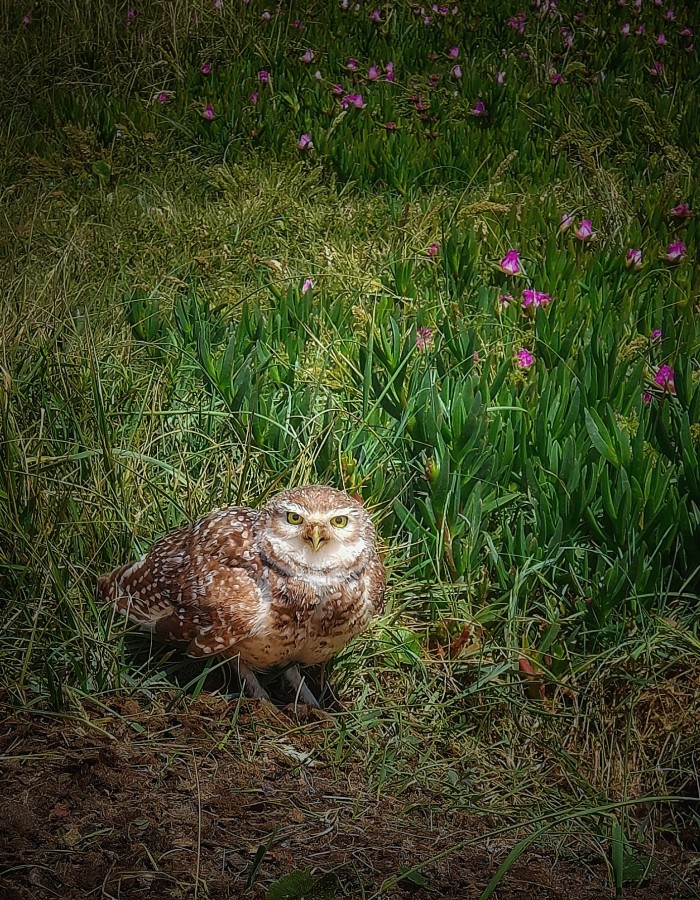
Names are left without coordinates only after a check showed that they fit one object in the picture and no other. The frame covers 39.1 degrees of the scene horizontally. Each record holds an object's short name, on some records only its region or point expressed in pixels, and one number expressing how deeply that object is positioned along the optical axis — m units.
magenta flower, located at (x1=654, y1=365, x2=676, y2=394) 2.99
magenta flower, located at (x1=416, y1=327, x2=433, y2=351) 3.30
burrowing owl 2.21
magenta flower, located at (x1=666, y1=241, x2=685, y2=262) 3.93
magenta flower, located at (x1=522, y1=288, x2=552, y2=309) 3.50
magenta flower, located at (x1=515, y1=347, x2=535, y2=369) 3.20
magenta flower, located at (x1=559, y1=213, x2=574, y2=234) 4.04
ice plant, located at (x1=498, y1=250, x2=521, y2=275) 3.69
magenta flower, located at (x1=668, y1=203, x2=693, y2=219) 4.20
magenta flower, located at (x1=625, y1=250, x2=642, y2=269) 3.85
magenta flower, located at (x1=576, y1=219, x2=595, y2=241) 3.96
